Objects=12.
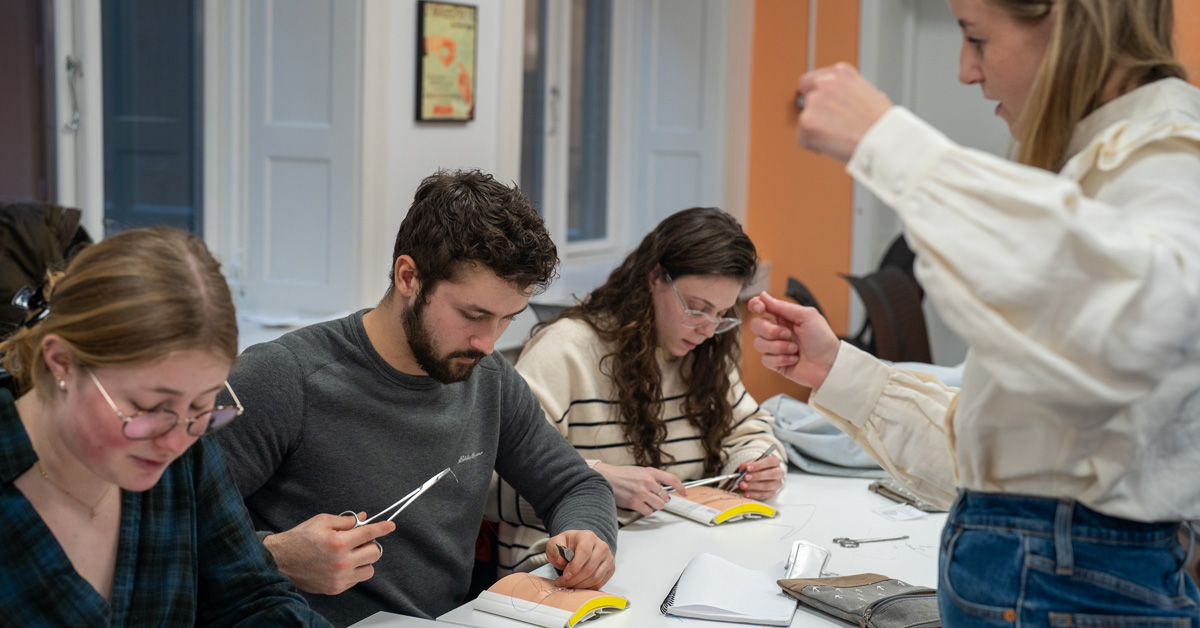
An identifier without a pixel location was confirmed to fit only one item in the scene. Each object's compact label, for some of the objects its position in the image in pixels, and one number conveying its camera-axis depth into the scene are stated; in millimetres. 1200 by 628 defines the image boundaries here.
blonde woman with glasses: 1103
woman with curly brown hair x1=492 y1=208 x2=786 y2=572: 2354
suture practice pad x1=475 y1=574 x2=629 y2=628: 1572
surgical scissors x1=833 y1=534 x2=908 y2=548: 2033
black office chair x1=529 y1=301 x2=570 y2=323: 3545
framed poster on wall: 3389
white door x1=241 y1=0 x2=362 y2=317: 3256
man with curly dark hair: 1699
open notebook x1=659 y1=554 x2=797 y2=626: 1609
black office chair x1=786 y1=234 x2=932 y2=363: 3734
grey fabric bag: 1553
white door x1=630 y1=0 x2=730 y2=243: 5191
